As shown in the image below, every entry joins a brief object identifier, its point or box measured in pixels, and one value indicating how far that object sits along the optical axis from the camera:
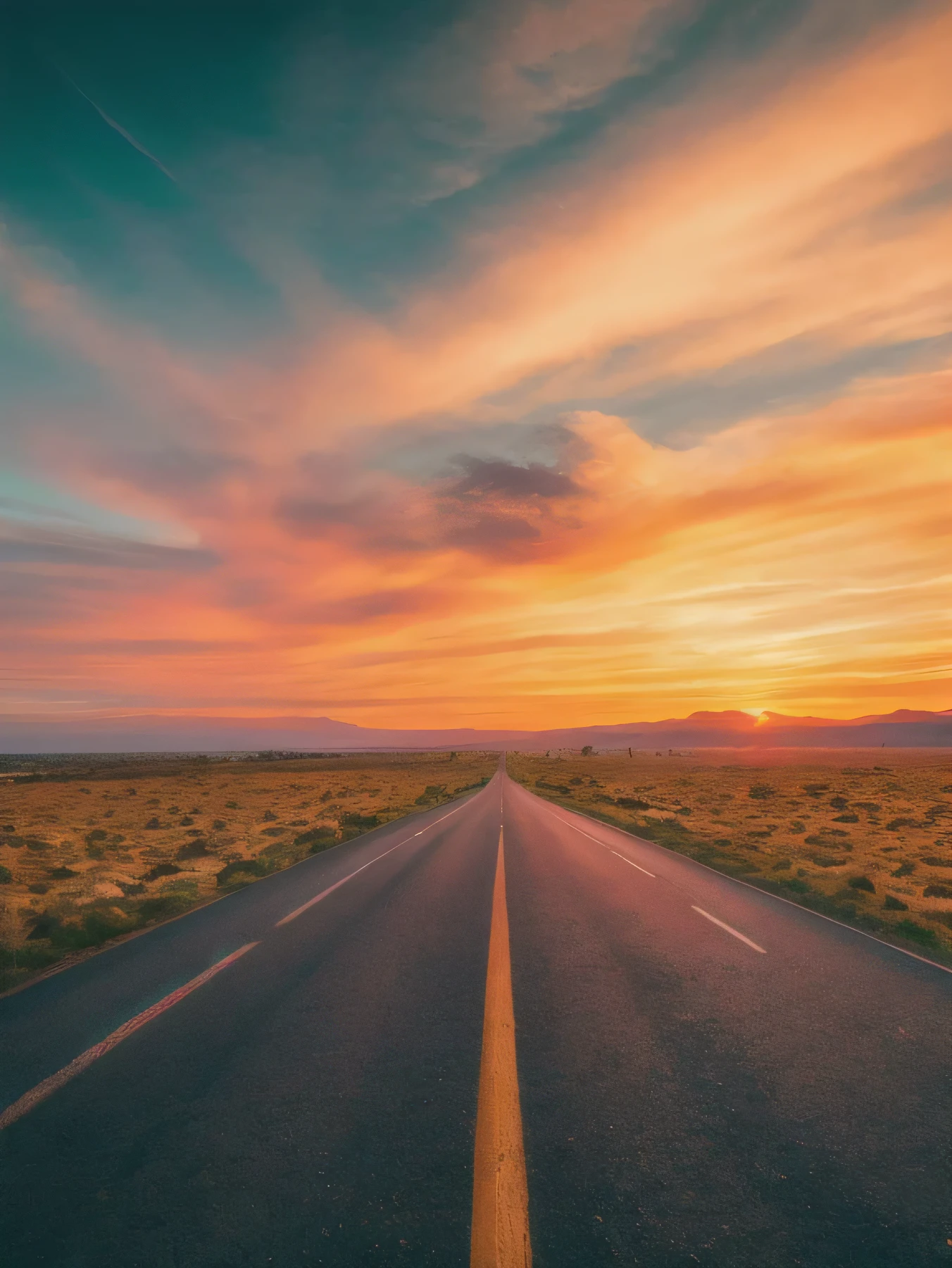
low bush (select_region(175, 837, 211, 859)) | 19.14
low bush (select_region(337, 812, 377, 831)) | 27.77
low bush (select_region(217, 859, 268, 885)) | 15.20
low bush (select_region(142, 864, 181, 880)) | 15.33
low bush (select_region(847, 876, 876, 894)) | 14.53
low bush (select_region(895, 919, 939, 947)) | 10.75
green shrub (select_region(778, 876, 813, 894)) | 14.73
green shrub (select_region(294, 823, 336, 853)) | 21.54
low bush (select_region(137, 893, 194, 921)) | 11.48
